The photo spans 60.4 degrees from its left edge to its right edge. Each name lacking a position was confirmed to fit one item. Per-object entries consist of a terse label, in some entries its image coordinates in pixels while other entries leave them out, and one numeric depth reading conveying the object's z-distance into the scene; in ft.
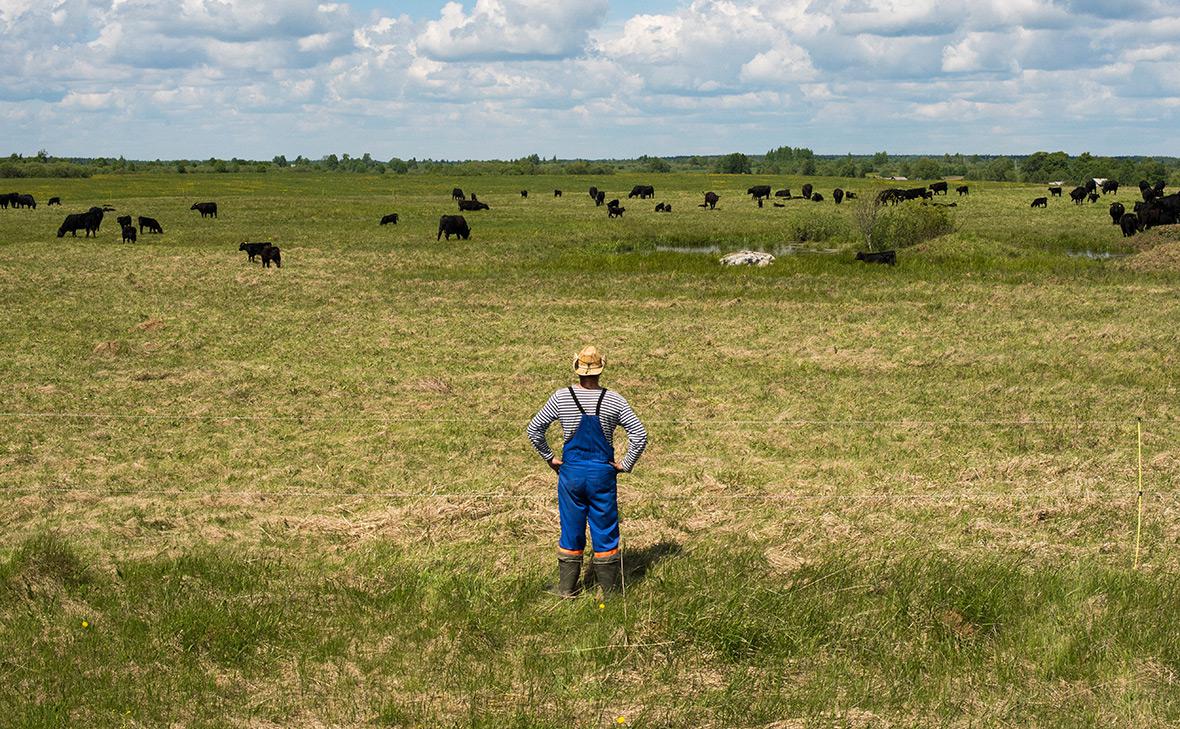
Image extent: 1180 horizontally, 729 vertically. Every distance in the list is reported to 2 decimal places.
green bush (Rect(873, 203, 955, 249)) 122.83
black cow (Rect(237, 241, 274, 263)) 110.83
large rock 106.42
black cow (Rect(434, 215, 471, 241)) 141.08
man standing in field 24.39
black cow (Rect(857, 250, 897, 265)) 106.01
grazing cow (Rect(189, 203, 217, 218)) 177.94
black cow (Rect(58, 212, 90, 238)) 139.03
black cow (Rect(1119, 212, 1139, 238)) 133.08
